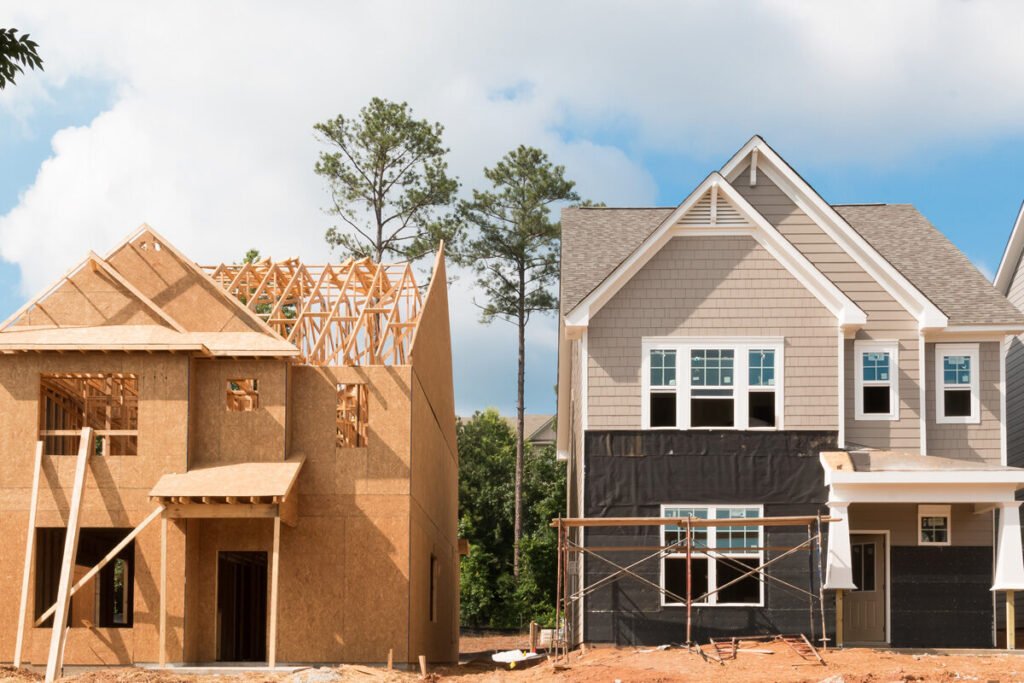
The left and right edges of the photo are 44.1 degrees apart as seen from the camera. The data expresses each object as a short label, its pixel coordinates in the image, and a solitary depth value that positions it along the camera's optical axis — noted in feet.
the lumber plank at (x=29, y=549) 72.08
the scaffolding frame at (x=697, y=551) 71.36
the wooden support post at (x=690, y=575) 69.15
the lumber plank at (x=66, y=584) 69.05
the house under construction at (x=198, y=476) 74.23
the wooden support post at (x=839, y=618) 74.43
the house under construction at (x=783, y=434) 75.77
